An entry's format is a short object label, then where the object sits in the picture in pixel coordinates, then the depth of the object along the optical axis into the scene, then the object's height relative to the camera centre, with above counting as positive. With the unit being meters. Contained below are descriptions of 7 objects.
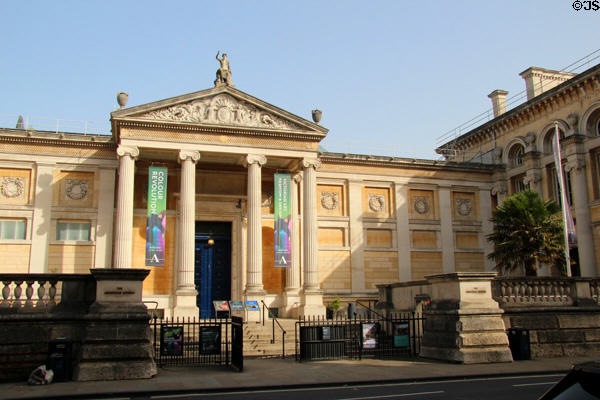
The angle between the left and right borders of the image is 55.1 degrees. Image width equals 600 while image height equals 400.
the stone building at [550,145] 29.41 +8.56
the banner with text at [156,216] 26.55 +3.83
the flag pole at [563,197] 23.39 +4.01
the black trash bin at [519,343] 17.08 -1.51
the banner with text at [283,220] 28.34 +3.76
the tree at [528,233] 24.86 +2.52
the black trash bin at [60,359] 13.22 -1.32
